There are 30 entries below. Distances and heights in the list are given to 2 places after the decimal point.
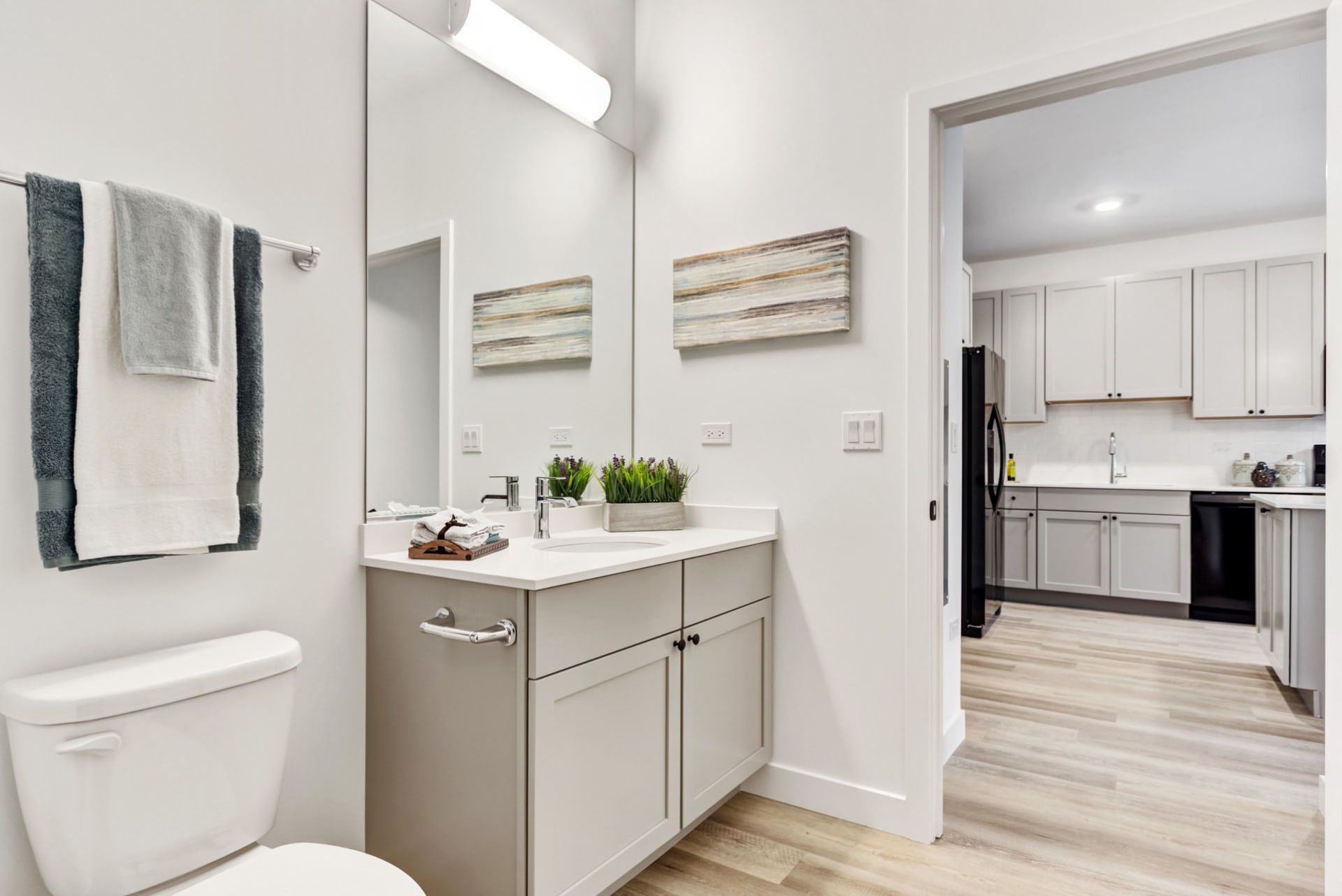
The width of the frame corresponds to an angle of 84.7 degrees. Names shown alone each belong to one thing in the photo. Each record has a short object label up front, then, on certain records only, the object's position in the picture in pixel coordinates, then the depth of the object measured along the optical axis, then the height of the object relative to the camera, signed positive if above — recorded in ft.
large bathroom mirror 5.84 +1.58
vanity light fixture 6.40 +3.68
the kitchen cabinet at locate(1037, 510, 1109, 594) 16.11 -2.29
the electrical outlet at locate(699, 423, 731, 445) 7.77 +0.15
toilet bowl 3.61 -1.75
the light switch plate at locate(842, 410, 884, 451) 6.82 +0.16
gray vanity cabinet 4.70 -2.01
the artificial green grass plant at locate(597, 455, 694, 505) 7.61 -0.37
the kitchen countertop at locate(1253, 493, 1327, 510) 9.40 -0.69
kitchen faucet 17.25 -0.33
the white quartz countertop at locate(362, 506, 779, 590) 4.84 -0.83
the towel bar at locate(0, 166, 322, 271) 4.93 +1.35
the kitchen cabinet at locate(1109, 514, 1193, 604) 15.33 -2.29
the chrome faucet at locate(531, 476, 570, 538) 7.01 -0.64
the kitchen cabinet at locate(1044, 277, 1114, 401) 16.84 +2.52
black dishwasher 14.88 -2.17
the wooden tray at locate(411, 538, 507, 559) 5.28 -0.76
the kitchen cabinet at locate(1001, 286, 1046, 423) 17.67 +2.31
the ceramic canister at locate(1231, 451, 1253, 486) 15.78 -0.49
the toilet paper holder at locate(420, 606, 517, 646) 4.65 -1.20
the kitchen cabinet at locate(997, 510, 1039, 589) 16.87 -2.30
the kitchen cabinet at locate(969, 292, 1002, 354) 18.13 +3.19
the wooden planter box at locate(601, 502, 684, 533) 7.48 -0.72
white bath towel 3.91 +0.02
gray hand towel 4.02 +0.93
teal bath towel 3.79 +0.51
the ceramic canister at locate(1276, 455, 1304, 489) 15.26 -0.49
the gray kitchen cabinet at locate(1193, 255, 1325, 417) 14.89 +2.32
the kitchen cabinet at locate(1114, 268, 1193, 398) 16.03 +2.53
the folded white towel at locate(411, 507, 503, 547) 5.34 -0.62
